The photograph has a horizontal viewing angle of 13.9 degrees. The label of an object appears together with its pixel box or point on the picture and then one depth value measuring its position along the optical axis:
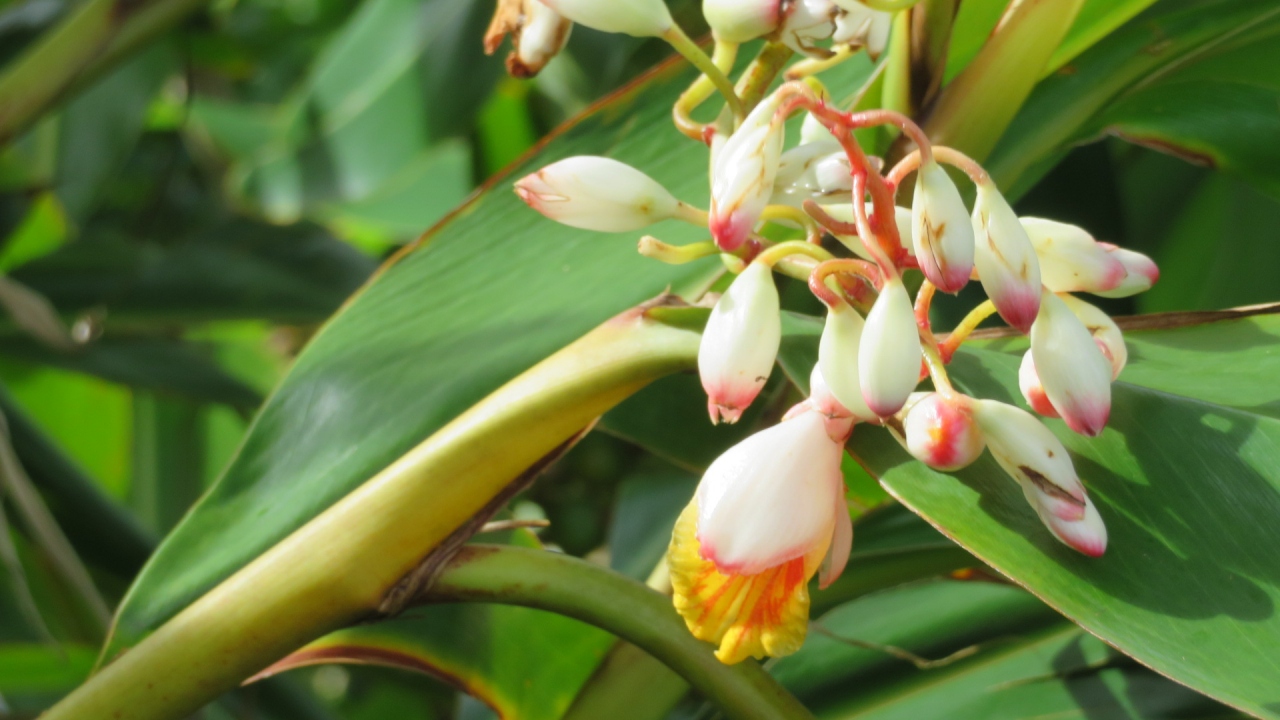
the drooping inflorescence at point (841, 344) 0.90
